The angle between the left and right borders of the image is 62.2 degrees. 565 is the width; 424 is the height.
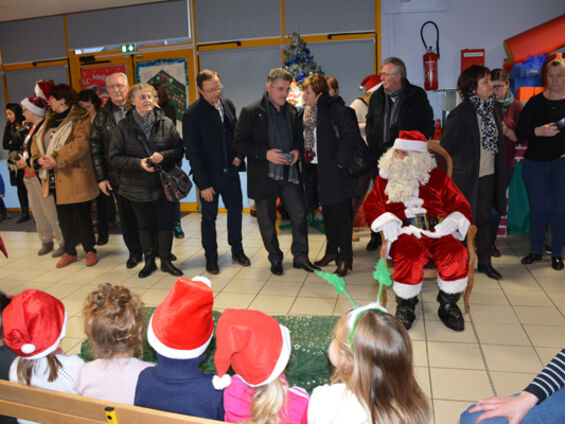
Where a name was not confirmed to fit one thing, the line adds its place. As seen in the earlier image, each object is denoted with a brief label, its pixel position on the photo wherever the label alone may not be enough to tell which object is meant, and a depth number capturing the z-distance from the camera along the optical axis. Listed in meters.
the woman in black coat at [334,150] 3.49
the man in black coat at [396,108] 3.71
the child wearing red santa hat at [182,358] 1.36
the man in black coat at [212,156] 3.68
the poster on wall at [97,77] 6.66
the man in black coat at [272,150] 3.61
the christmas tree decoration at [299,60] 5.40
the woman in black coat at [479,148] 3.37
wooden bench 1.23
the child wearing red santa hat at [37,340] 1.53
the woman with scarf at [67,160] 4.11
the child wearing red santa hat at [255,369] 1.26
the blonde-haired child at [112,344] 1.53
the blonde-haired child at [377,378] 1.19
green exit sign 6.50
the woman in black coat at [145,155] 3.68
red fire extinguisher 5.38
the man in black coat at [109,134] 4.05
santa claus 2.76
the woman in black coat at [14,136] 5.72
